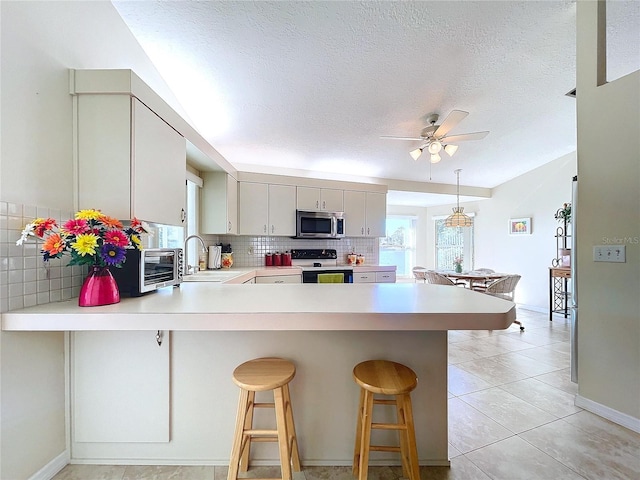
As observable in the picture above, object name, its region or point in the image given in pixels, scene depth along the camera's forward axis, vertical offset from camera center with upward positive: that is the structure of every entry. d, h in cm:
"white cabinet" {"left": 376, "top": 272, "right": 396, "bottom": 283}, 420 -60
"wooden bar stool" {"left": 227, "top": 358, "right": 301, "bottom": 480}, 123 -77
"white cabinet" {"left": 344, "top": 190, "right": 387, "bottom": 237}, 440 +42
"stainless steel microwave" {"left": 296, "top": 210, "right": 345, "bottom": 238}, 404 +21
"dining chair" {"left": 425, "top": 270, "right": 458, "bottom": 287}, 400 -60
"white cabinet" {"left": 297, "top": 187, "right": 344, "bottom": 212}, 409 +60
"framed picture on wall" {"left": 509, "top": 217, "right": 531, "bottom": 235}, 520 +26
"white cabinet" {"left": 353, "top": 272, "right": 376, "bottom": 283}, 402 -58
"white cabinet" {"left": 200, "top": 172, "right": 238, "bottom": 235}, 329 +42
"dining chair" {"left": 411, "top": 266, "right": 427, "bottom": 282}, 516 -66
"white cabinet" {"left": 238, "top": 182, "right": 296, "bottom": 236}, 379 +42
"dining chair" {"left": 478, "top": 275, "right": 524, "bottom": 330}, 387 -67
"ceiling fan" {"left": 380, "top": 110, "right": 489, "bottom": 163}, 259 +110
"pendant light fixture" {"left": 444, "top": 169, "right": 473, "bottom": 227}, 464 +32
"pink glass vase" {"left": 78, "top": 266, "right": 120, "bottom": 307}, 120 -23
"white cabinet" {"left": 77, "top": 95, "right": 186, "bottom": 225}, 146 +46
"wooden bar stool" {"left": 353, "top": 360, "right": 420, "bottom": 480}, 122 -78
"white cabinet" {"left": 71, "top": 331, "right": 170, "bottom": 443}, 146 -80
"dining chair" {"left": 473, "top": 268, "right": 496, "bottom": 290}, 440 -75
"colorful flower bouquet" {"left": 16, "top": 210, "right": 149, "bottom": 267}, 111 +0
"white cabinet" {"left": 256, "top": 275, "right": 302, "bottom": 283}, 346 -53
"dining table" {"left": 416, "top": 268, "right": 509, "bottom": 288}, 416 -57
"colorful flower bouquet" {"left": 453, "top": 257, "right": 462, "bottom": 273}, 461 -47
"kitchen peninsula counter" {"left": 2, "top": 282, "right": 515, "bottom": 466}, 146 -81
